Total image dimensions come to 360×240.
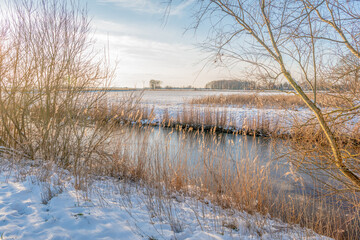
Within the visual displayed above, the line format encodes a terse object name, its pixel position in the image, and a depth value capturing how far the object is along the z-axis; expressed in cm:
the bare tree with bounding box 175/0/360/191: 234
